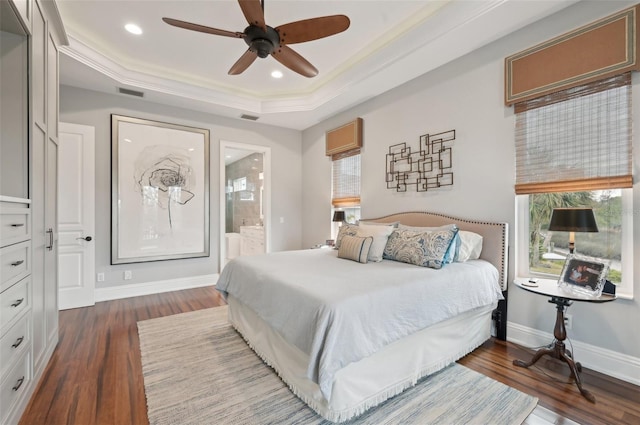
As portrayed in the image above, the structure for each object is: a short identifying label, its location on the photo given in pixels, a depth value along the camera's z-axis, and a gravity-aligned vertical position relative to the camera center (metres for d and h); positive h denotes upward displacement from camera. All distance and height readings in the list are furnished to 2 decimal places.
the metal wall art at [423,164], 3.20 +0.58
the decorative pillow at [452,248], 2.50 -0.34
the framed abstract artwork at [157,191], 3.99 +0.32
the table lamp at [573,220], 1.92 -0.07
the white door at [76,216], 3.56 -0.06
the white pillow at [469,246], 2.65 -0.34
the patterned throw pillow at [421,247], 2.45 -0.33
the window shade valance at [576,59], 2.00 +1.22
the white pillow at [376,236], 2.81 -0.26
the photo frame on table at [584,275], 1.96 -0.47
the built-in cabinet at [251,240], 5.68 -0.62
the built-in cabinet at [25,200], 1.55 +0.07
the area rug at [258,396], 1.66 -1.22
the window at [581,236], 2.08 -0.21
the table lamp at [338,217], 4.45 -0.09
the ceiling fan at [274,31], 2.00 +1.39
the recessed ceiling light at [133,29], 2.91 +1.93
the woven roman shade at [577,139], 2.07 +0.59
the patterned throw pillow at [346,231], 3.22 -0.24
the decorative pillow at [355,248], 2.74 -0.37
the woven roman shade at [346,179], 4.46 +0.53
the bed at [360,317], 1.56 -0.71
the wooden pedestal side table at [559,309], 1.90 -0.72
